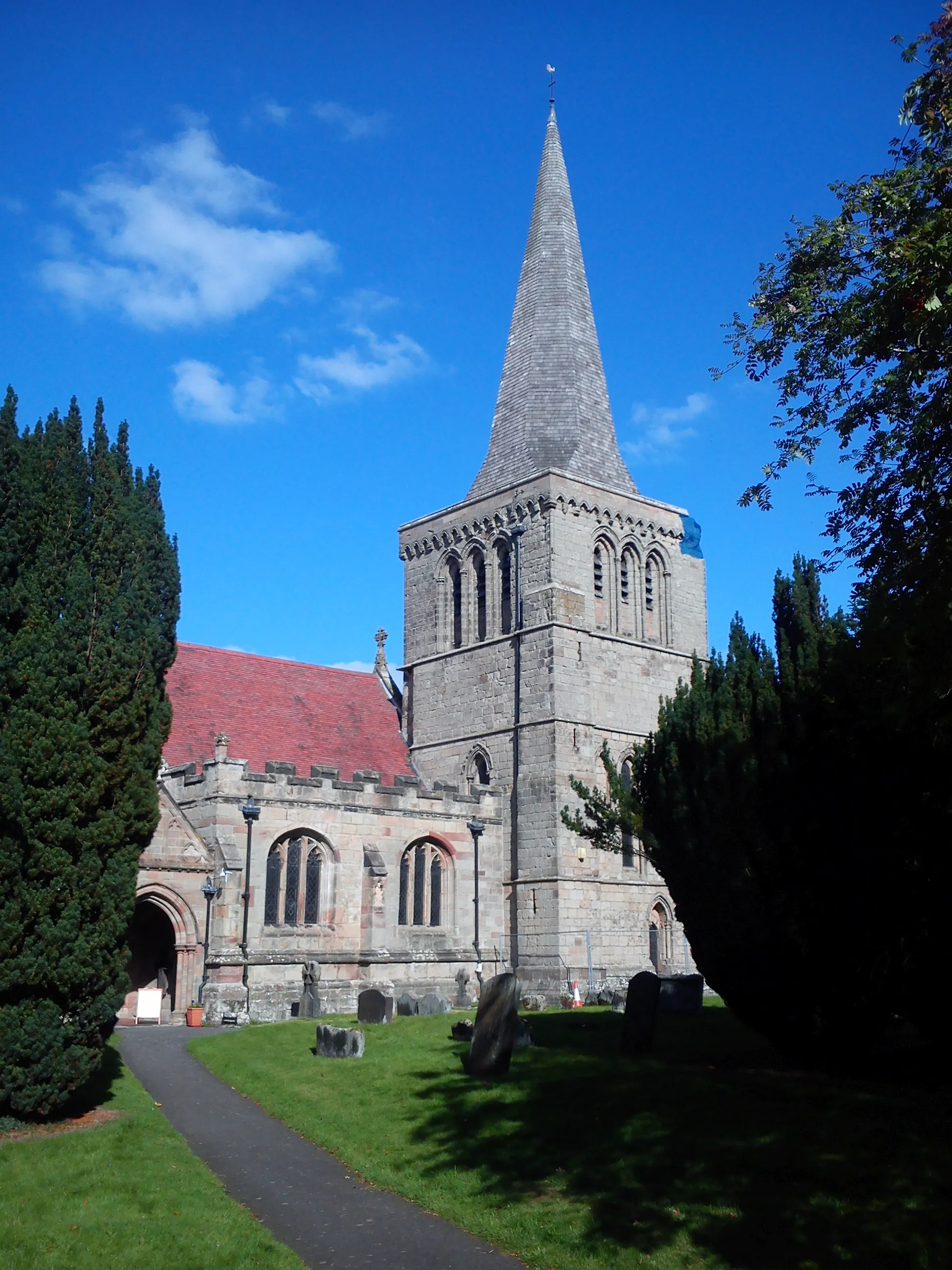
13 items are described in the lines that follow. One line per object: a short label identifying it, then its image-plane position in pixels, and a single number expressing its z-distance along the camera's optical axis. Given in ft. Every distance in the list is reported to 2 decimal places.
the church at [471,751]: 93.97
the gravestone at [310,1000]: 80.79
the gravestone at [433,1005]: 80.23
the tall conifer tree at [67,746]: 41.57
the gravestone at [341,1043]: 57.41
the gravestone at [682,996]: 67.41
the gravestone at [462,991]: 89.76
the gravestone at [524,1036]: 56.49
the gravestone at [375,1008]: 71.31
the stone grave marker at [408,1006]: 79.77
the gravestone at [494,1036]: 48.91
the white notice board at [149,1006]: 85.51
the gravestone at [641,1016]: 51.83
